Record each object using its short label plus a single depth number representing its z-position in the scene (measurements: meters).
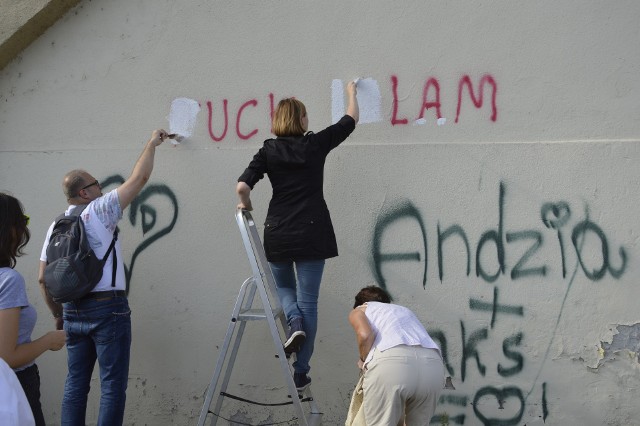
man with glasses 8.07
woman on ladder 8.43
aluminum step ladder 8.27
